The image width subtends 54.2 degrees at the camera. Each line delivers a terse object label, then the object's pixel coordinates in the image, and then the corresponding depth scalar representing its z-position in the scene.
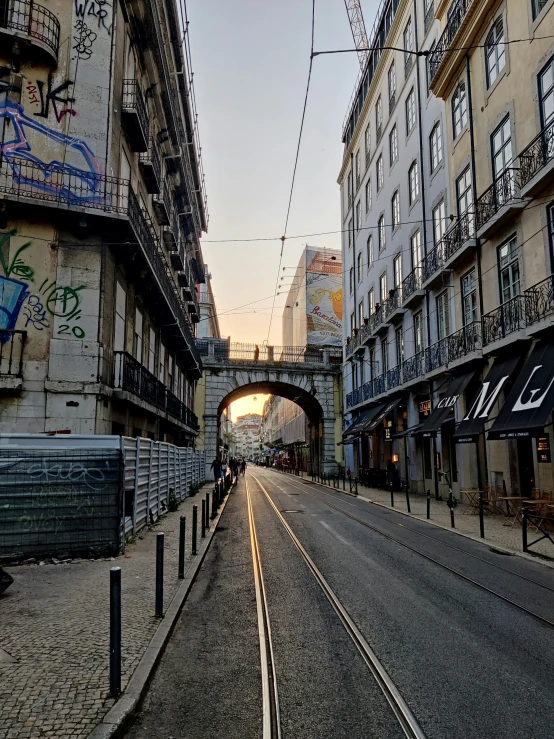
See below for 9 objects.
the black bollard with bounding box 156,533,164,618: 6.48
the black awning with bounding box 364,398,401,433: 28.84
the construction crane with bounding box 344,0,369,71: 52.97
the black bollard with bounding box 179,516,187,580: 8.63
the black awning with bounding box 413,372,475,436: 19.36
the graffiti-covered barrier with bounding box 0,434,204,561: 9.32
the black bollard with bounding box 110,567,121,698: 4.32
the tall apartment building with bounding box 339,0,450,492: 25.55
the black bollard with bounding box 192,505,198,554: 10.72
